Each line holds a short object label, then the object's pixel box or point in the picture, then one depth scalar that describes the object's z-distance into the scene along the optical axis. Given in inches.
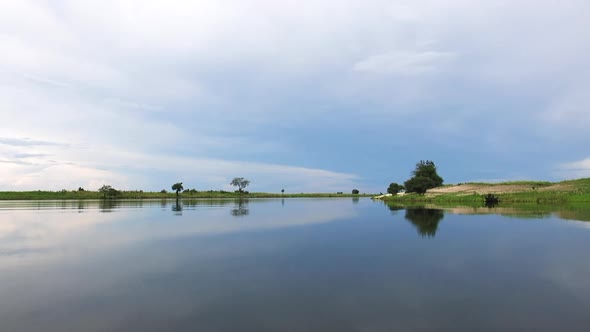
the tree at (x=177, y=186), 6146.7
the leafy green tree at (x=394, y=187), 5423.2
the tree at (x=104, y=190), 5408.5
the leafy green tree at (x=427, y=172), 3690.9
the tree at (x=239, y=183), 7652.6
